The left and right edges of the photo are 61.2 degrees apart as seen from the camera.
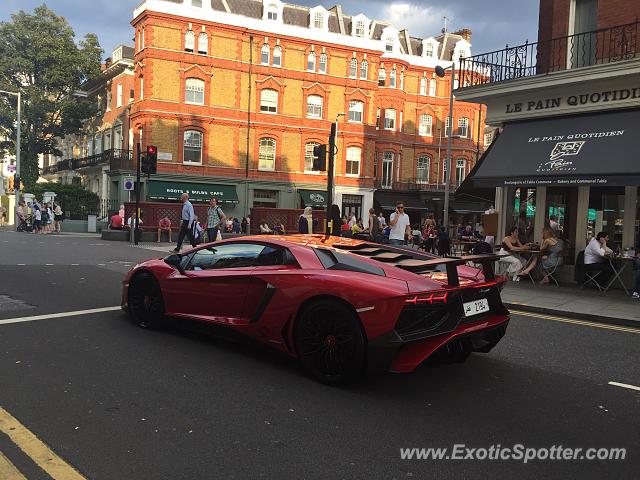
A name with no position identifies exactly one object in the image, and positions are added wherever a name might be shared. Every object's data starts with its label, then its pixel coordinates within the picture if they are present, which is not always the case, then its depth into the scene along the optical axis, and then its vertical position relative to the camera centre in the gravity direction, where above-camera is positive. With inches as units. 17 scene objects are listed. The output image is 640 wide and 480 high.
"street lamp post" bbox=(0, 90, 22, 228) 1232.7 +47.4
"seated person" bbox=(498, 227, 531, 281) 504.7 -32.8
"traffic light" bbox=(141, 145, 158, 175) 797.9 +56.9
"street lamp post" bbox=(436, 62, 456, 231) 1038.4 +89.0
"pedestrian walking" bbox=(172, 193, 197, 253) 609.0 -21.0
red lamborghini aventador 168.7 -31.9
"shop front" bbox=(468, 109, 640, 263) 433.3 +34.4
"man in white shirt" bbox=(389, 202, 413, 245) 513.3 -14.8
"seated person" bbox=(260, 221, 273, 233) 1046.0 -44.7
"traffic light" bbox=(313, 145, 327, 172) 539.5 +48.7
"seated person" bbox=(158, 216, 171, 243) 971.1 -41.4
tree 1706.4 +389.9
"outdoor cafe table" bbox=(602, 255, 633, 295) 444.6 -40.8
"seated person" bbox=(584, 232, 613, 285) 454.6 -31.9
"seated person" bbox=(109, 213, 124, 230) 1048.8 -43.2
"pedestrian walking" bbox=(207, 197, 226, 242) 635.5 -17.3
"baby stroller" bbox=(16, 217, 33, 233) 1127.6 -60.3
